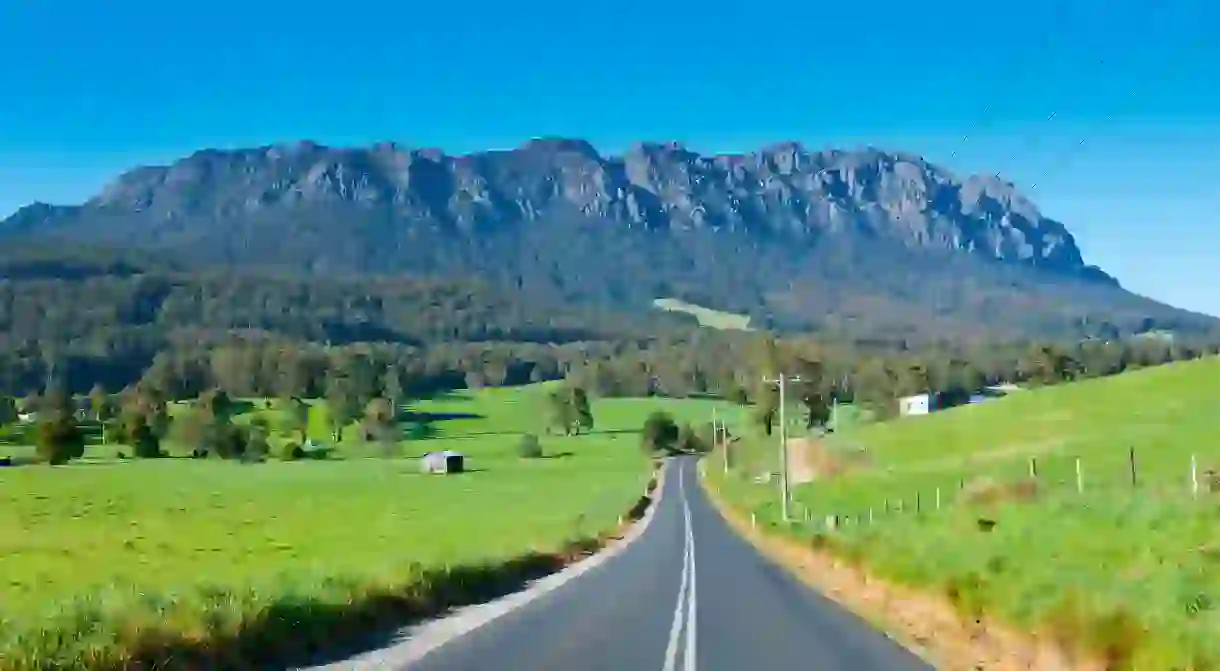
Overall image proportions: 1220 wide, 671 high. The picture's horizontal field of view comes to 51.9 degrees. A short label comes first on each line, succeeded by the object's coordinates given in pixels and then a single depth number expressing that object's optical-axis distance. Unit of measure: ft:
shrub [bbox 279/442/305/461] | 489.67
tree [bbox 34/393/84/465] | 402.52
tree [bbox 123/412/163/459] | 463.83
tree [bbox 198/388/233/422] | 518.37
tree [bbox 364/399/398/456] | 545.44
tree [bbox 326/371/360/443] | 581.53
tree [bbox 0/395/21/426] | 546.67
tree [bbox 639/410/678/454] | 535.60
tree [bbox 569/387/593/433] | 608.19
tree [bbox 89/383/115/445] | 568.77
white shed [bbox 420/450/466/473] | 418.31
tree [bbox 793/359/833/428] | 475.31
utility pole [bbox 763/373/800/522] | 188.21
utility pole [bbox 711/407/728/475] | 511.81
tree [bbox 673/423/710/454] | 571.28
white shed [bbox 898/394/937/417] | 499.92
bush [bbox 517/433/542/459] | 494.59
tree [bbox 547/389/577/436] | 603.67
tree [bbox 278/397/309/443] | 568.41
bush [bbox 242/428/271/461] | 470.80
